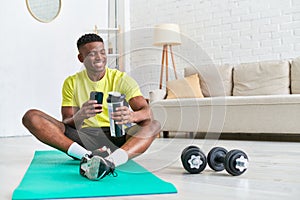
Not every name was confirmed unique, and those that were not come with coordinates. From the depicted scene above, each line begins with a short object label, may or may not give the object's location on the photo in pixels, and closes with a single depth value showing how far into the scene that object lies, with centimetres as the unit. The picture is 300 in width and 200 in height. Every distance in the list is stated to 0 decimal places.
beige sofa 213
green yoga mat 141
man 170
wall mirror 519
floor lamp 179
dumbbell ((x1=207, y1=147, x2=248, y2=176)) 171
